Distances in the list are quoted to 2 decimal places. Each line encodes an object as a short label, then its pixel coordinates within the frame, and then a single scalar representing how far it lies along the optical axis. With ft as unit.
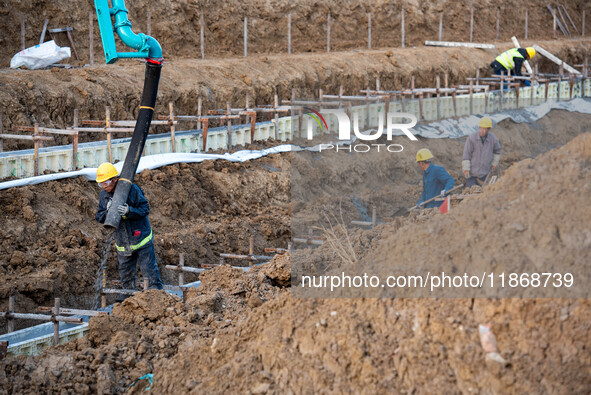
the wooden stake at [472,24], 115.55
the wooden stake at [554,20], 125.28
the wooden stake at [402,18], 103.65
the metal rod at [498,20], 120.44
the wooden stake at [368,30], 97.75
